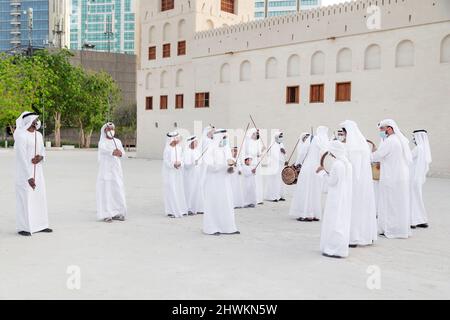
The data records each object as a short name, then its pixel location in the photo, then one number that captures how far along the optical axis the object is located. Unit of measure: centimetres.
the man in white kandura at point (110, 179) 901
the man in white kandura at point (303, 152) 1006
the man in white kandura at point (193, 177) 1028
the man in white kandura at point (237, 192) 1105
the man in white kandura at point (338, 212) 650
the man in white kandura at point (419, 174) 913
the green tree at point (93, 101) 4550
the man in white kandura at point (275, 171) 1255
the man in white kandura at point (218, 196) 798
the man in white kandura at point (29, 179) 764
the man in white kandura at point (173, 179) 974
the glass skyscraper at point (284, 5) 9506
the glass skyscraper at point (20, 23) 9231
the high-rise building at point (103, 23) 10406
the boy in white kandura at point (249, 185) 1137
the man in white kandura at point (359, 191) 717
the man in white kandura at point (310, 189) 962
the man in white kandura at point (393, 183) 810
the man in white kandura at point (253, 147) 1221
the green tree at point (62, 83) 4344
